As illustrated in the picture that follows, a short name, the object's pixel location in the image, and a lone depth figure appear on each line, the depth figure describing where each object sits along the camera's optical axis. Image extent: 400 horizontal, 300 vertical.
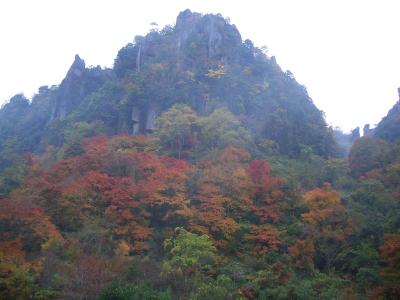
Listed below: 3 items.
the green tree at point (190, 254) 24.22
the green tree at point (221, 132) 42.88
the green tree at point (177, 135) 43.78
